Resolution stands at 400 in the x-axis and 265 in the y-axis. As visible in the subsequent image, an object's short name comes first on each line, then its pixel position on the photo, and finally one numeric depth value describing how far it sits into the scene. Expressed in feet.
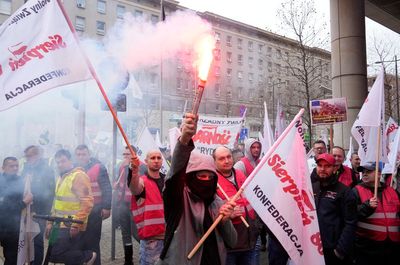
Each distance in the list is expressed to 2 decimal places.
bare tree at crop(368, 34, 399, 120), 80.80
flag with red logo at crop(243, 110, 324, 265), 12.26
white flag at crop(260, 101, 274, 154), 22.97
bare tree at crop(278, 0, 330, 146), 60.34
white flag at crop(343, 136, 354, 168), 32.05
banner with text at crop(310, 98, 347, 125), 36.24
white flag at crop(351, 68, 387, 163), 19.02
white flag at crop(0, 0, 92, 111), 12.93
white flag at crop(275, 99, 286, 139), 35.57
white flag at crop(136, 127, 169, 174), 25.79
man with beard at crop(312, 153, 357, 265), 14.29
